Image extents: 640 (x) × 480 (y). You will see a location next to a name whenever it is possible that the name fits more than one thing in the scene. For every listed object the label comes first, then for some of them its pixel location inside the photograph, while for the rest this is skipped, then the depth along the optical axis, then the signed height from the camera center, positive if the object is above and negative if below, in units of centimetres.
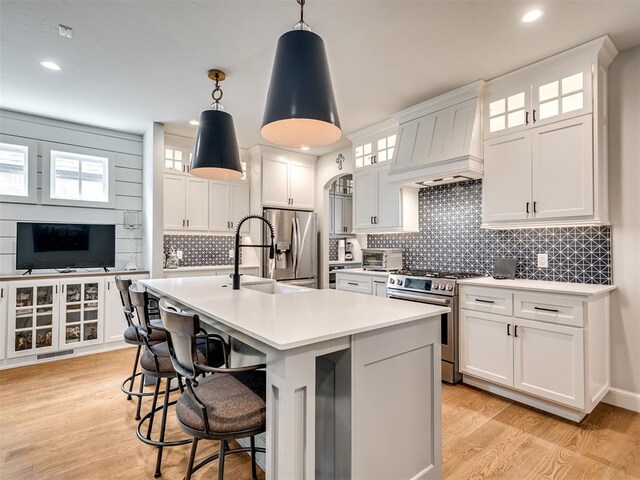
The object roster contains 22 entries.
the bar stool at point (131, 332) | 247 -66
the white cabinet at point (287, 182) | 515 +97
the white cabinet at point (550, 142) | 254 +83
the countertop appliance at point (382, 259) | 418 -19
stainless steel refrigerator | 507 -5
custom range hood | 317 +104
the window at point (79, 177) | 416 +85
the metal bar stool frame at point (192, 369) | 134 -51
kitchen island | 125 -59
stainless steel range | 308 -51
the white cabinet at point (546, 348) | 238 -80
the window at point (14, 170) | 384 +85
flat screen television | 389 -3
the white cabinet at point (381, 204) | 403 +50
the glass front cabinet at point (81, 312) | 387 -80
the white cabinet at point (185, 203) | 460 +57
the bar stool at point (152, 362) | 197 -72
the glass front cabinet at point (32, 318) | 359 -81
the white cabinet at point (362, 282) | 392 -47
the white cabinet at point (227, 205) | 499 +59
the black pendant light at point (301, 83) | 164 +80
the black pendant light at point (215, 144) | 285 +85
